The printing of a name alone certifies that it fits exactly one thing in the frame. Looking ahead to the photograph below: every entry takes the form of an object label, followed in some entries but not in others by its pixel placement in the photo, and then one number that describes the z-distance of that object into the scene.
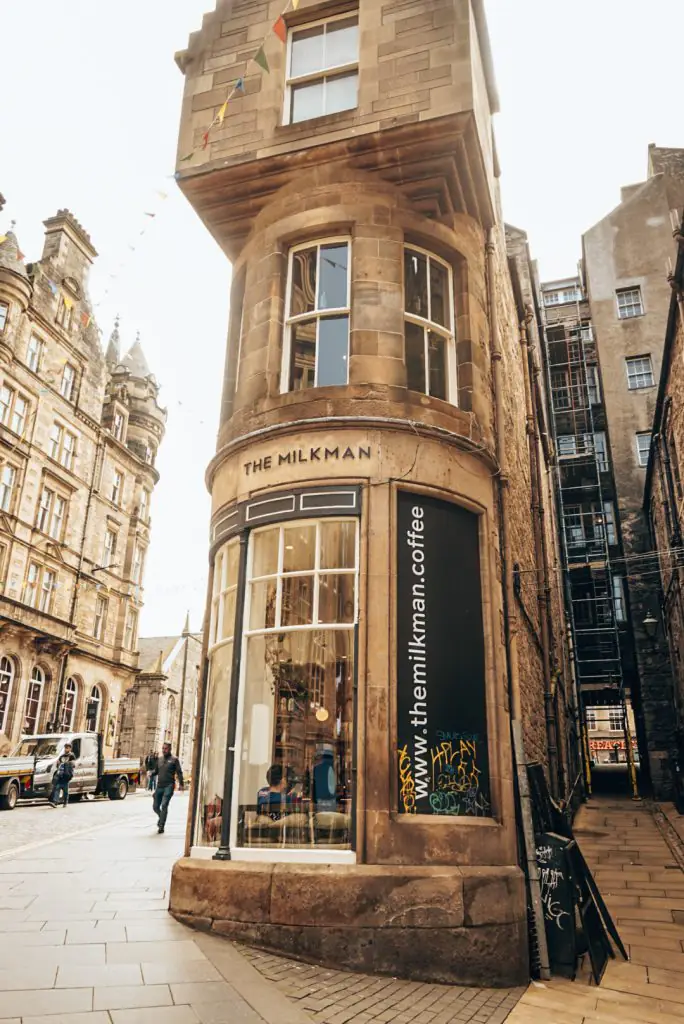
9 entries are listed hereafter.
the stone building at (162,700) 49.62
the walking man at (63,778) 22.98
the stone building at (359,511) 6.99
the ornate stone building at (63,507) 33.38
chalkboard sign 7.20
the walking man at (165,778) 15.48
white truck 22.75
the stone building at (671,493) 15.91
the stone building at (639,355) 28.17
